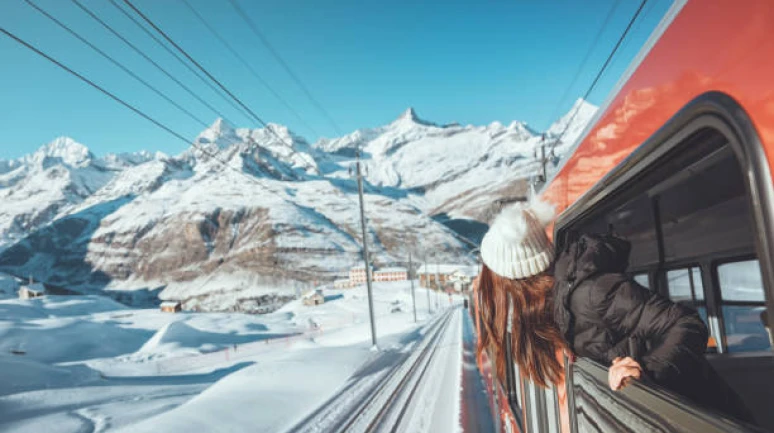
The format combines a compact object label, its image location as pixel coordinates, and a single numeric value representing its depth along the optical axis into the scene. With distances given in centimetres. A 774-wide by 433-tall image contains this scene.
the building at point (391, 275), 11288
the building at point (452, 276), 9068
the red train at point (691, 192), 97
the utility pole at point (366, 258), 2020
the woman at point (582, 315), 133
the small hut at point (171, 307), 7994
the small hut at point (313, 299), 8306
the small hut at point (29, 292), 9219
